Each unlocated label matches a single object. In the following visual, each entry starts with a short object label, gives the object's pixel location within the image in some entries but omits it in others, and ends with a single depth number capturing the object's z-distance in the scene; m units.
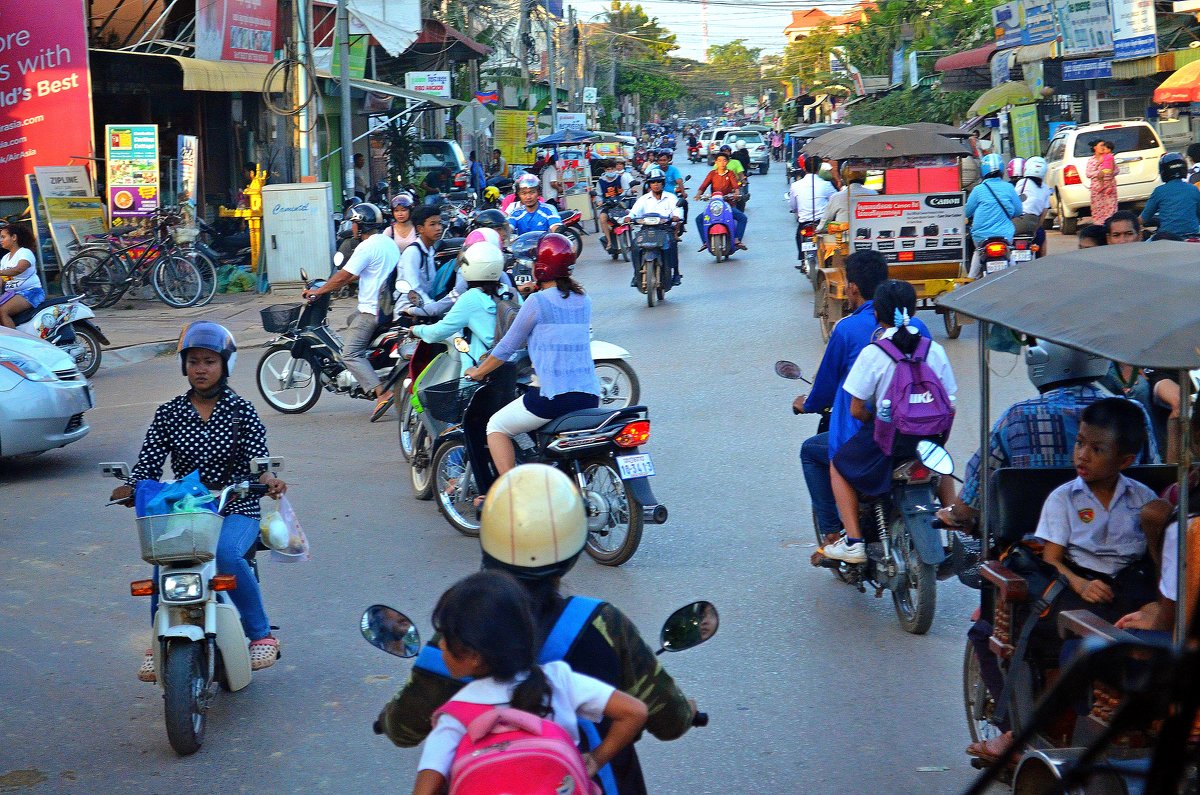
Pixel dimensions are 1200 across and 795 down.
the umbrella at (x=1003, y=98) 31.53
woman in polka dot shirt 5.02
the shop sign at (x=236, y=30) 21.55
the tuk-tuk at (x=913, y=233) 13.70
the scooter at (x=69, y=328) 12.21
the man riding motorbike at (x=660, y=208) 17.31
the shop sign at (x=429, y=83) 32.38
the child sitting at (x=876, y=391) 5.52
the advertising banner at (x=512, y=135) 38.97
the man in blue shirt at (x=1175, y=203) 11.28
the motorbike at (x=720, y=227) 21.86
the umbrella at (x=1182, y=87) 24.09
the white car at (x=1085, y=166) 23.30
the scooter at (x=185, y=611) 4.54
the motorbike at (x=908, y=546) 5.42
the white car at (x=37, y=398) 8.98
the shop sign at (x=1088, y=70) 29.38
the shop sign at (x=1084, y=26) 28.78
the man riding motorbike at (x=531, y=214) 15.85
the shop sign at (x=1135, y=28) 27.92
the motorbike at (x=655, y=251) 16.72
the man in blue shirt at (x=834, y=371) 6.06
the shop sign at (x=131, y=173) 18.33
